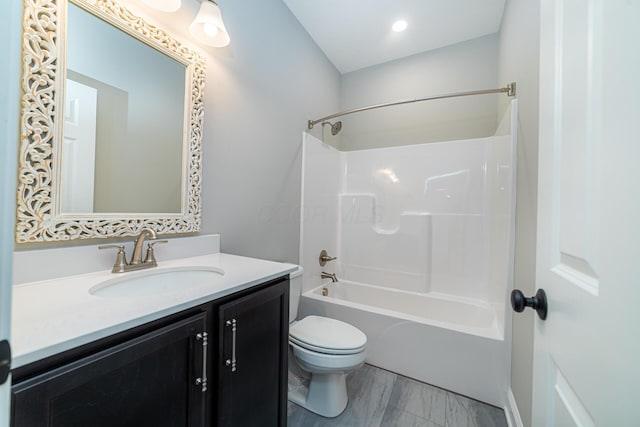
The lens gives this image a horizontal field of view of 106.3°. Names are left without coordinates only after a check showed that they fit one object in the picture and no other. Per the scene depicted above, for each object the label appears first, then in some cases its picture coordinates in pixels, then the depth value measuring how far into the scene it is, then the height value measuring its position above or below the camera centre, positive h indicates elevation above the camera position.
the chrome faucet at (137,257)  0.94 -0.19
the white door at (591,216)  0.33 +0.01
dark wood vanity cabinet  0.48 -0.43
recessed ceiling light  1.97 +1.60
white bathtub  1.47 -0.84
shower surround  1.54 -0.31
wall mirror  0.78 +0.34
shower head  2.33 +0.85
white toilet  1.32 -0.79
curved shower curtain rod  1.50 +0.86
